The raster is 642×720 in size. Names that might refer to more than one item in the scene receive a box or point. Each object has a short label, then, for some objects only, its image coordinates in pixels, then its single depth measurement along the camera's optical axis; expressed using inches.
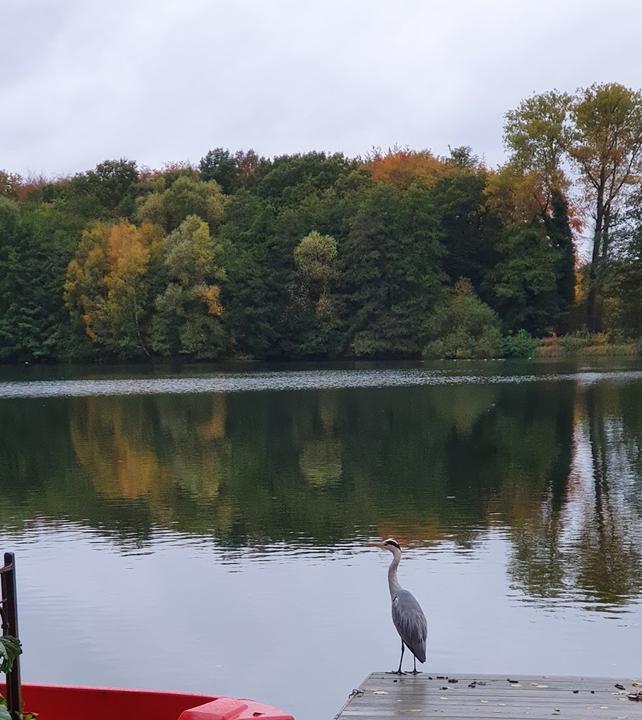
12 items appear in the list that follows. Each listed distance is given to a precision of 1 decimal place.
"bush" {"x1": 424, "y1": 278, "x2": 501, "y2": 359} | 2551.7
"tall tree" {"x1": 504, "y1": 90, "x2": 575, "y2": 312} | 2561.5
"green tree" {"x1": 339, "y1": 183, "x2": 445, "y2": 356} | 2632.9
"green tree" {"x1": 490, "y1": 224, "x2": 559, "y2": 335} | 2588.6
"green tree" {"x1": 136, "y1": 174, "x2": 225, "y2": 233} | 2834.6
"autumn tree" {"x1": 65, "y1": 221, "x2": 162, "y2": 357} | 2711.6
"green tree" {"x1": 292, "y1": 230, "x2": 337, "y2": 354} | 2667.3
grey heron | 311.1
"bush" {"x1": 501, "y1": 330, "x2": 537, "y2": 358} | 2554.1
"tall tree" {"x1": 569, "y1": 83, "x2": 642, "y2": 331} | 2529.5
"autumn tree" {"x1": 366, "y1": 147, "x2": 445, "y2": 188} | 2844.5
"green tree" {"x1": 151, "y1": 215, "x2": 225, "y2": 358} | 2635.3
